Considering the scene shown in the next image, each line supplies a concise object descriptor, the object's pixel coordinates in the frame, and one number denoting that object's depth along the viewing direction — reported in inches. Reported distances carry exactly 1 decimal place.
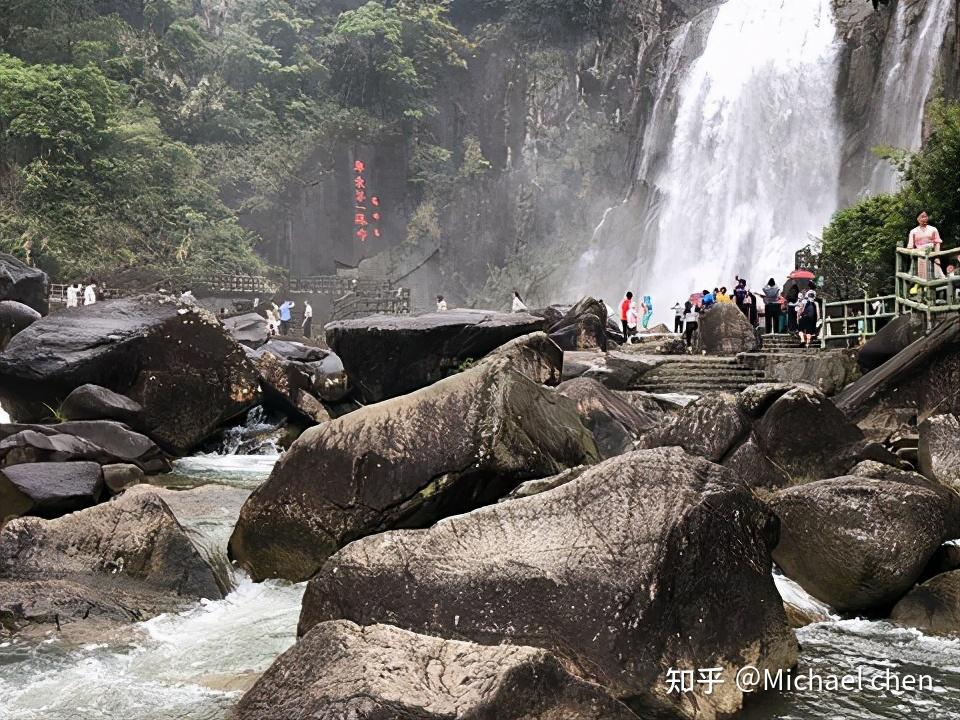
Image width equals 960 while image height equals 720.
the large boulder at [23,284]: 932.0
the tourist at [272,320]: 1291.6
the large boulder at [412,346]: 669.9
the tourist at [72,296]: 1221.1
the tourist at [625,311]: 1058.4
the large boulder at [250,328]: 1090.7
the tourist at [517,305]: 1116.7
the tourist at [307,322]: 1529.3
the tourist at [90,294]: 1156.5
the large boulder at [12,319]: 772.6
